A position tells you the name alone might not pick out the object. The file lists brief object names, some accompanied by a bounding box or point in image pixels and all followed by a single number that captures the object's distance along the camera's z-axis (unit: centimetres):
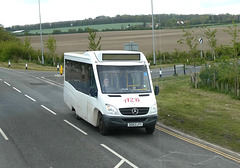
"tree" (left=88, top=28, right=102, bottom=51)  4796
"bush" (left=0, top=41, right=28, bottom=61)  6322
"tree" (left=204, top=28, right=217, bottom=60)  4884
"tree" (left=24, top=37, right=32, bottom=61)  6172
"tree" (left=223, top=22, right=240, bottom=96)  2495
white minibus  1398
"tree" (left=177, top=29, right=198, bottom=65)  2867
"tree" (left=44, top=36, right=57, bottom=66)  5981
